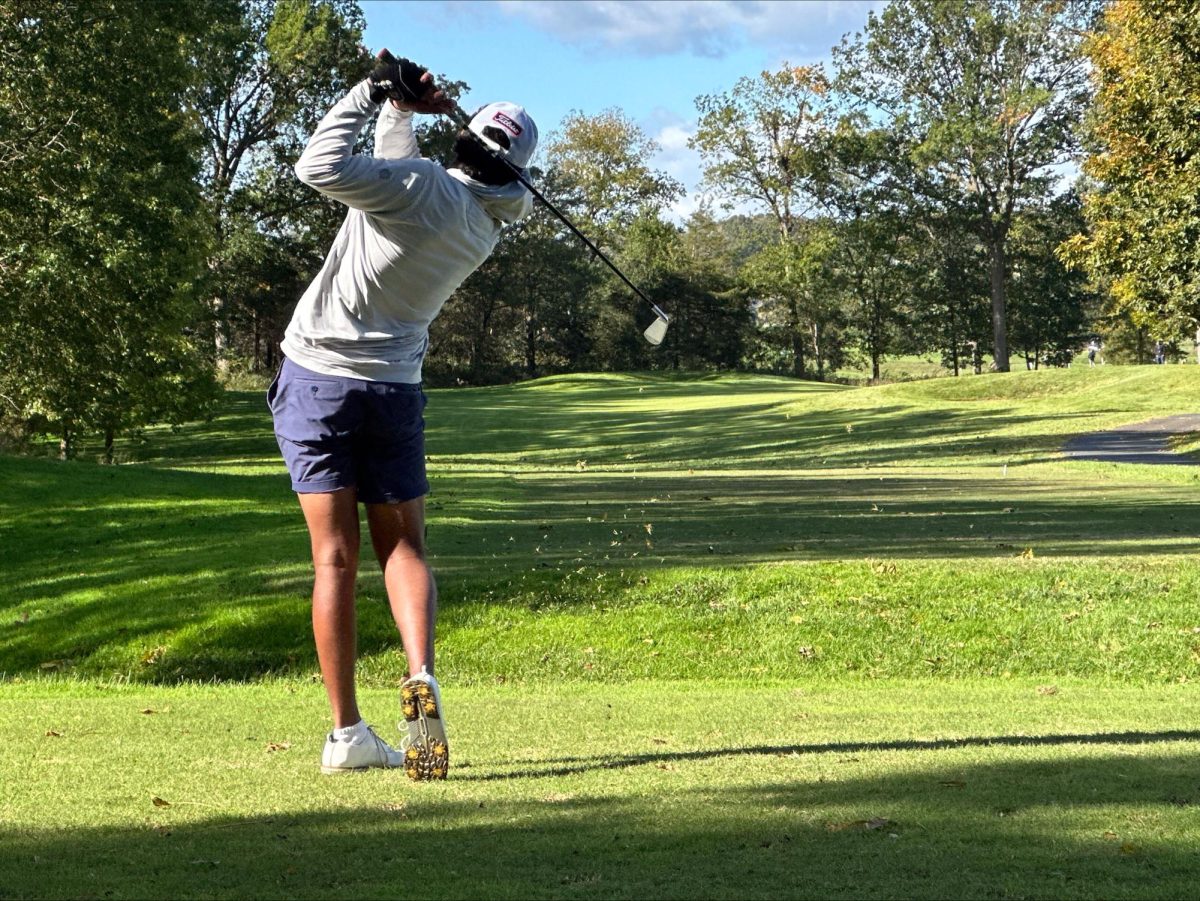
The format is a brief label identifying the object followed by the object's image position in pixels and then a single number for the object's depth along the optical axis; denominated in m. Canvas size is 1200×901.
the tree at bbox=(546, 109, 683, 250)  88.56
